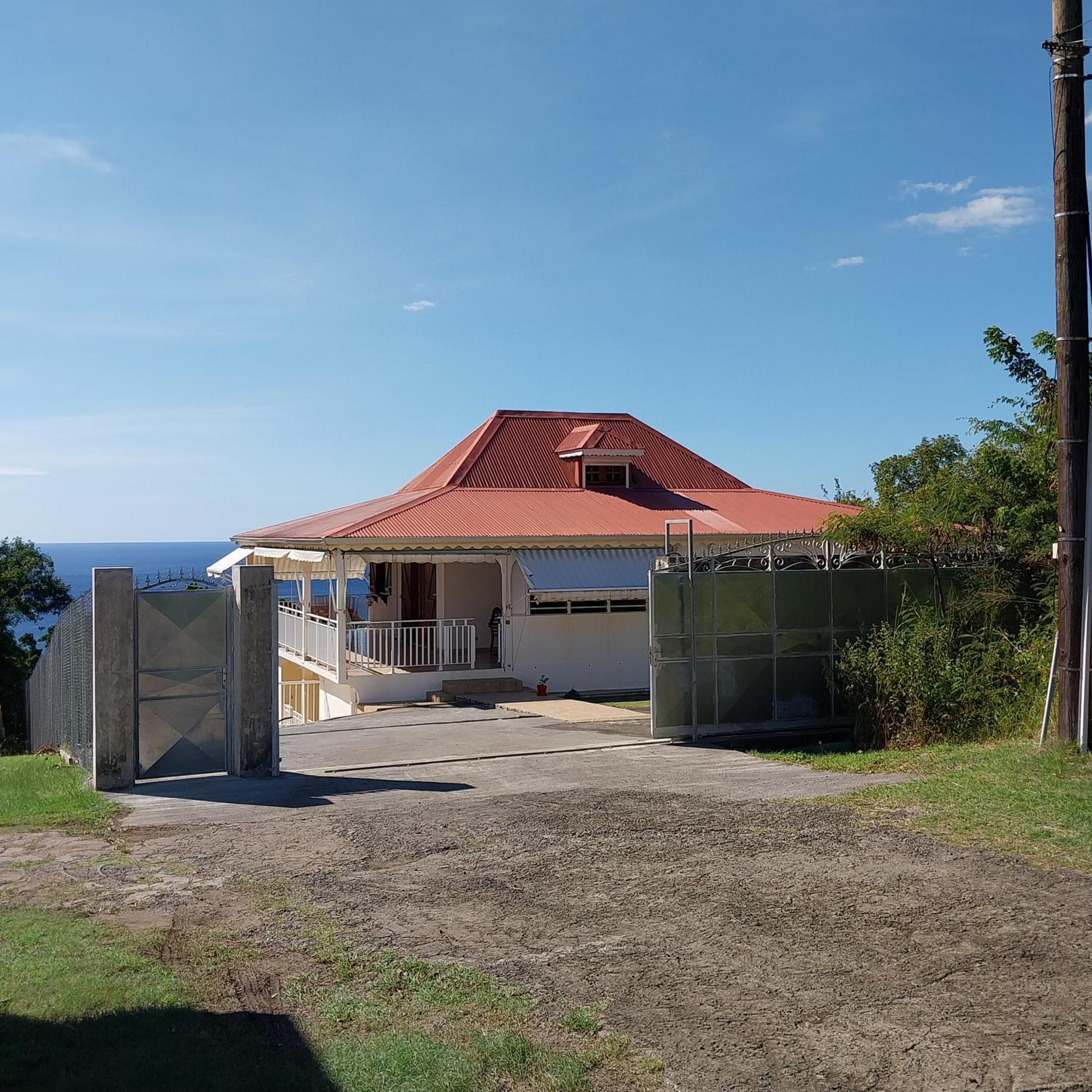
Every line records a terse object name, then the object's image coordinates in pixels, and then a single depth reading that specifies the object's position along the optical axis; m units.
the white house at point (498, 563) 21.09
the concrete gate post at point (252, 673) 10.91
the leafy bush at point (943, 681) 12.80
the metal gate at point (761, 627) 14.02
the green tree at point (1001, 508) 13.67
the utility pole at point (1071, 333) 10.84
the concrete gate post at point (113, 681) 10.39
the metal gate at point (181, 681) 10.75
